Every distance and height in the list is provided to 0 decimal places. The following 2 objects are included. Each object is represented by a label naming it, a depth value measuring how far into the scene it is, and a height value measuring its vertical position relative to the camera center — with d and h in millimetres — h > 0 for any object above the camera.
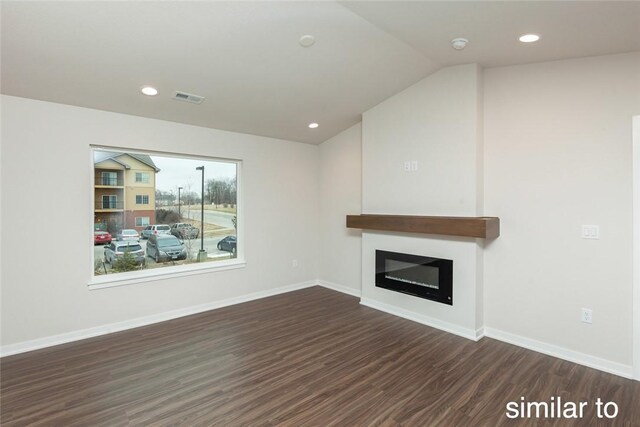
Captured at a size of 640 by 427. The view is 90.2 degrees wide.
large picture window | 3754 -35
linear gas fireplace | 3641 -796
